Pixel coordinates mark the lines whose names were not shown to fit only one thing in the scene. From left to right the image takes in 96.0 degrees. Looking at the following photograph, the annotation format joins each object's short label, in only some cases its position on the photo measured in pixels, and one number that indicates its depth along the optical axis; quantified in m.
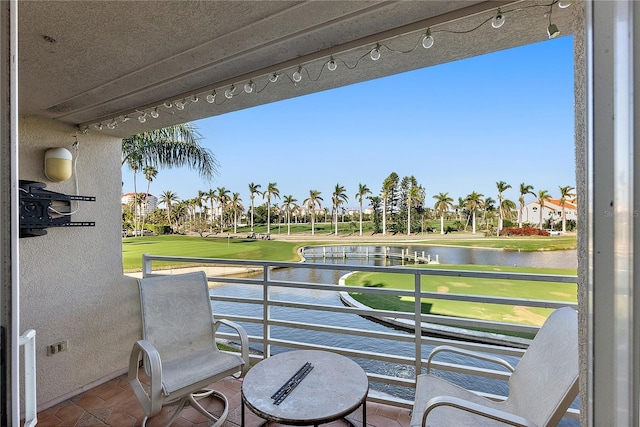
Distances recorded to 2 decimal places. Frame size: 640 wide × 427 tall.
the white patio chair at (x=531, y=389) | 1.18
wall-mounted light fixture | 2.43
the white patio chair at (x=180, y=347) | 1.79
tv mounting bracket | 2.24
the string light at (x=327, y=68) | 1.35
